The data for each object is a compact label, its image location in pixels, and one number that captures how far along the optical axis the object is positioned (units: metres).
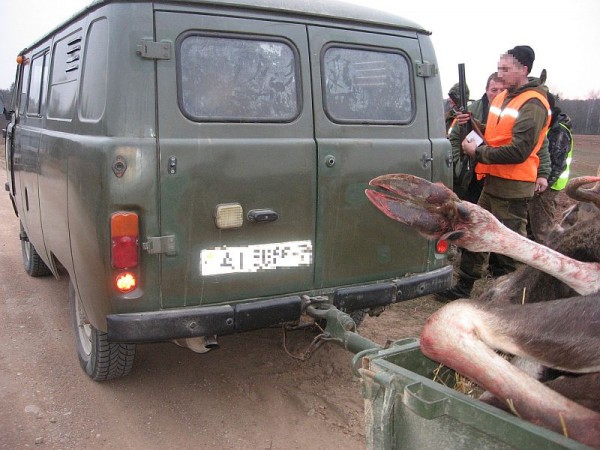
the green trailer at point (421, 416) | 1.57
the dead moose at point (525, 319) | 1.88
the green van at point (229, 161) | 3.03
